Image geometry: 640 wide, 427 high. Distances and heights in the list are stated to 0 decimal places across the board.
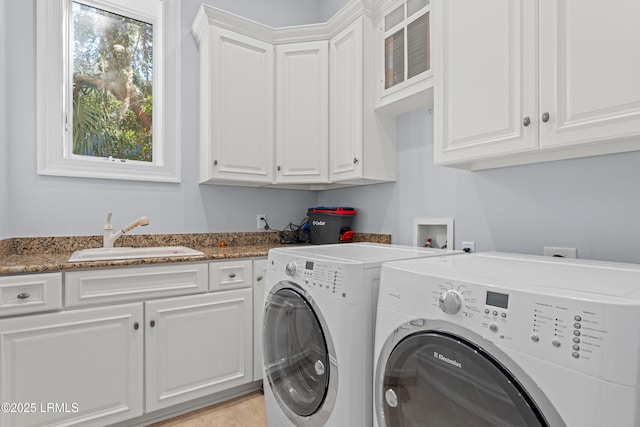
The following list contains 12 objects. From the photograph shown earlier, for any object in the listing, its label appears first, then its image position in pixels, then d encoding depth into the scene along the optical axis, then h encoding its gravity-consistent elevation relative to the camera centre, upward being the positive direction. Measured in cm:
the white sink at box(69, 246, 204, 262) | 189 -25
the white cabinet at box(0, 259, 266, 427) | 148 -67
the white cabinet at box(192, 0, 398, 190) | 223 +77
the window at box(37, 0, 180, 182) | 205 +82
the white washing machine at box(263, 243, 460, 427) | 120 -48
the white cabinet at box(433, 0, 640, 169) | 105 +49
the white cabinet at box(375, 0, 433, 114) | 187 +93
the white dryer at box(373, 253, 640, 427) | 62 -29
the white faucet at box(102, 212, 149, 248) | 206 -12
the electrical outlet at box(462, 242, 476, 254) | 183 -19
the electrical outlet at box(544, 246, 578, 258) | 144 -17
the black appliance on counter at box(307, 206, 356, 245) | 251 -9
